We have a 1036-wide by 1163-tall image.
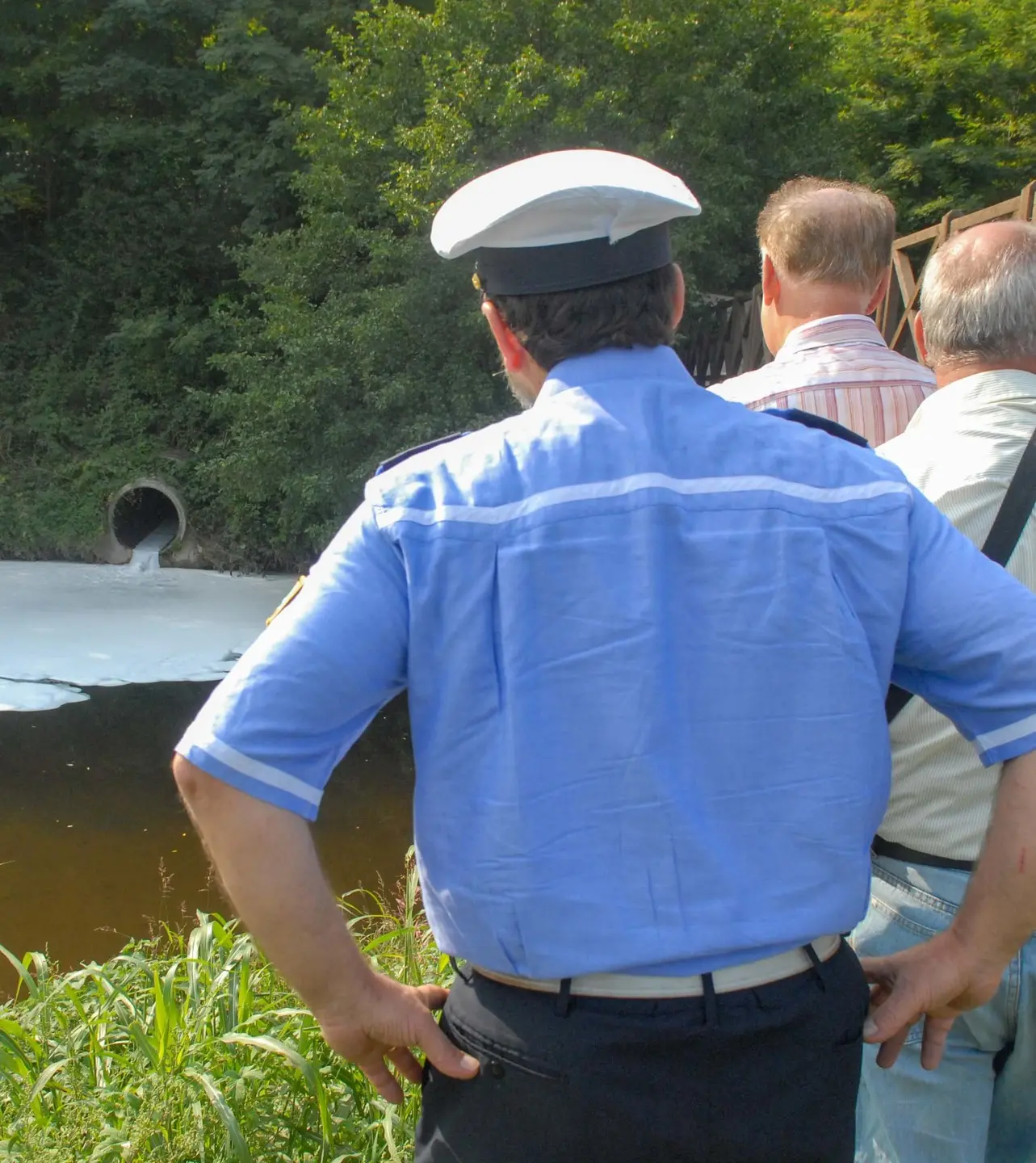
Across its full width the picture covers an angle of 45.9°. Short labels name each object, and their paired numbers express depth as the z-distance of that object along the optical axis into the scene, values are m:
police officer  0.94
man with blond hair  1.88
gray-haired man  1.31
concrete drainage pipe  11.45
